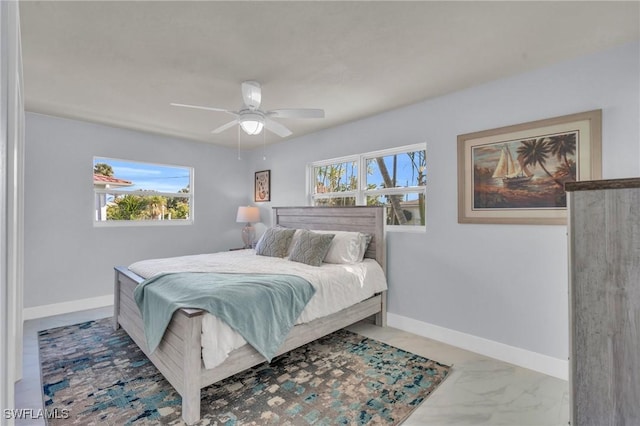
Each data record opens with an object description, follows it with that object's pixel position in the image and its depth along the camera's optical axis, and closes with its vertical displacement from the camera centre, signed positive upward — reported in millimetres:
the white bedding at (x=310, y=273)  2596 -584
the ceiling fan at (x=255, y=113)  2627 +829
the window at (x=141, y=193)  4262 +289
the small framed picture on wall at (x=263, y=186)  5273 +439
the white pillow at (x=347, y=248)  3369 -397
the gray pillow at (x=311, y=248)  3295 -398
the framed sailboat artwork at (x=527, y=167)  2354 +356
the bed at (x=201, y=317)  1891 -928
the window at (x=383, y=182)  3439 +357
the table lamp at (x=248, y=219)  5168 -119
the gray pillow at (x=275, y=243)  3742 -377
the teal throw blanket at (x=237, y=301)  2047 -620
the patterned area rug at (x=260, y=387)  1968 -1271
